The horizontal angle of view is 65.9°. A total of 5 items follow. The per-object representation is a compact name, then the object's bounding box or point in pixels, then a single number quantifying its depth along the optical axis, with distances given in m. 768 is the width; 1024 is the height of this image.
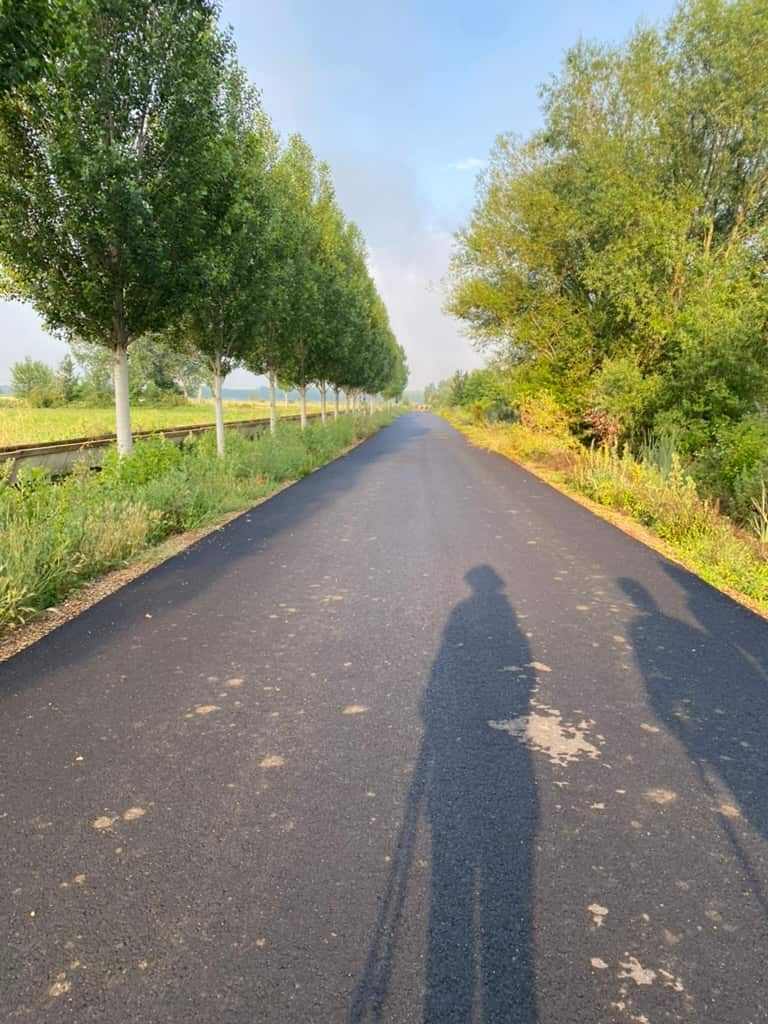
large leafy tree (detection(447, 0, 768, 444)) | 12.77
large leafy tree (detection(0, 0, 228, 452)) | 8.66
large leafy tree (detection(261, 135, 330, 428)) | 16.30
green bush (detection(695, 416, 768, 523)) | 9.43
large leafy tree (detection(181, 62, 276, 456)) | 10.58
